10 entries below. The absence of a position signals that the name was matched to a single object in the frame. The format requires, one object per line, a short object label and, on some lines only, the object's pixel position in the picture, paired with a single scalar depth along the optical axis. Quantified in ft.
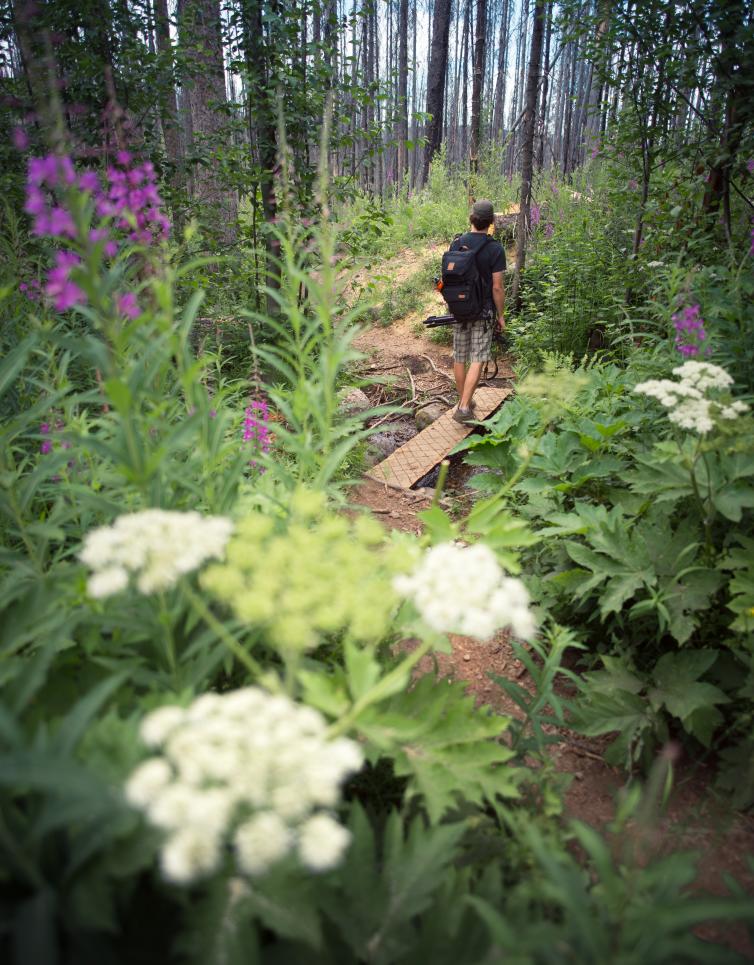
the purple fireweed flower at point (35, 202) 3.99
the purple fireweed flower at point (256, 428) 8.75
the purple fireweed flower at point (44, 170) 3.84
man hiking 18.37
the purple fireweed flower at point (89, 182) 3.94
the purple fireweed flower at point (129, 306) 4.48
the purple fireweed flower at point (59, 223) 3.82
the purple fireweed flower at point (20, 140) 4.72
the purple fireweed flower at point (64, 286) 3.91
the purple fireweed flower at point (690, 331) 9.40
